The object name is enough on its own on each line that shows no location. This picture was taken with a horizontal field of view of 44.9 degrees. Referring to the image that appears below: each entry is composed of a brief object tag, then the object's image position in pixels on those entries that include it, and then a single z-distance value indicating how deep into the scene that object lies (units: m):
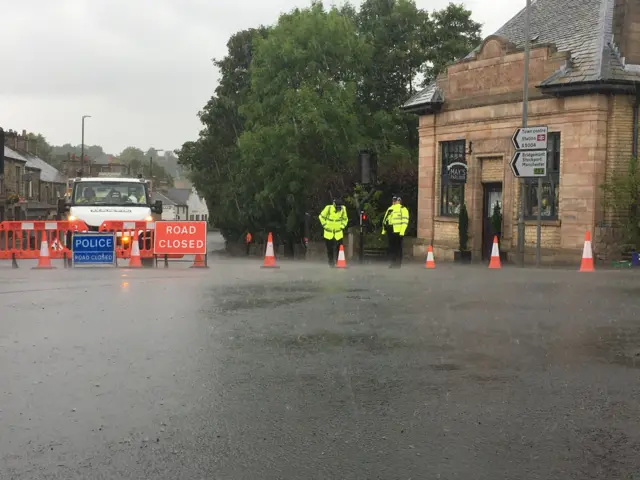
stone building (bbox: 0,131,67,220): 61.31
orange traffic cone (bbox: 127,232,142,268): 17.84
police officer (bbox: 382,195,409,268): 17.95
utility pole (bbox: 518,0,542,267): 19.61
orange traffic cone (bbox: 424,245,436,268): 18.52
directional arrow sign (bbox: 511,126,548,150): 19.14
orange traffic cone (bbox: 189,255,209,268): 18.30
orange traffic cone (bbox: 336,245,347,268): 18.02
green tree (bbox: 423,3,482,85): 37.59
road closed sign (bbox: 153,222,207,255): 18.28
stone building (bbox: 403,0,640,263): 20.88
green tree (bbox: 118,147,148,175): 187.45
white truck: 19.19
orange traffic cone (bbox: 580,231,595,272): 17.16
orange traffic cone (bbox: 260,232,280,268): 17.77
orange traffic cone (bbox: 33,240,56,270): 17.45
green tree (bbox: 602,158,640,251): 19.69
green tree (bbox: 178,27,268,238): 48.16
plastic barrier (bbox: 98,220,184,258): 18.44
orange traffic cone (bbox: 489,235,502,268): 18.40
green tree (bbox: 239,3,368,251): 34.31
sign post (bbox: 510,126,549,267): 19.20
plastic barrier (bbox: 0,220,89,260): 18.25
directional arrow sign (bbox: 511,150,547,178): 19.28
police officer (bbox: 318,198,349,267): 18.48
